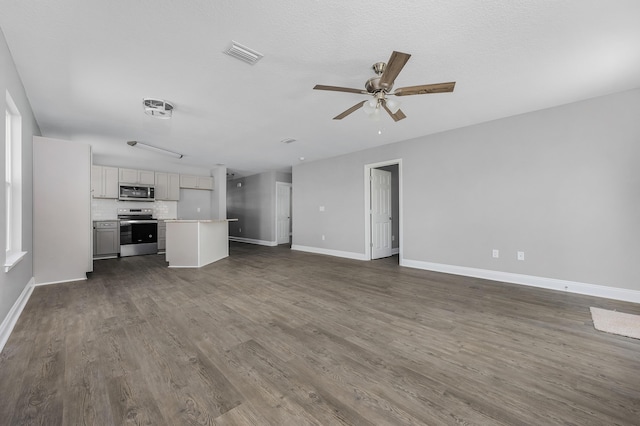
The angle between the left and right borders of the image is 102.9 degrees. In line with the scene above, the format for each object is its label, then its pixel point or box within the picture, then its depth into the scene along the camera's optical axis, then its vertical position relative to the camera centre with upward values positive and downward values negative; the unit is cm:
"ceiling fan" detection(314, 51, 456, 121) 209 +119
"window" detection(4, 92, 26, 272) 286 +39
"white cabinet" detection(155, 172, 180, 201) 710 +82
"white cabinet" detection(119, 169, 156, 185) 648 +102
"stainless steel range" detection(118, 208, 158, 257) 634 -44
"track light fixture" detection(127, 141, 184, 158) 512 +144
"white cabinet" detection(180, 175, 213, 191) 756 +100
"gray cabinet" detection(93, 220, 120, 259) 604 -57
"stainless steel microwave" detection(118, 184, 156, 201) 640 +58
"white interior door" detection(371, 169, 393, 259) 593 -2
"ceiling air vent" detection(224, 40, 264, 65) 223 +147
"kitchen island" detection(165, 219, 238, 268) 508 -57
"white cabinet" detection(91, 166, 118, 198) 611 +82
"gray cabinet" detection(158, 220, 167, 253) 689 -59
